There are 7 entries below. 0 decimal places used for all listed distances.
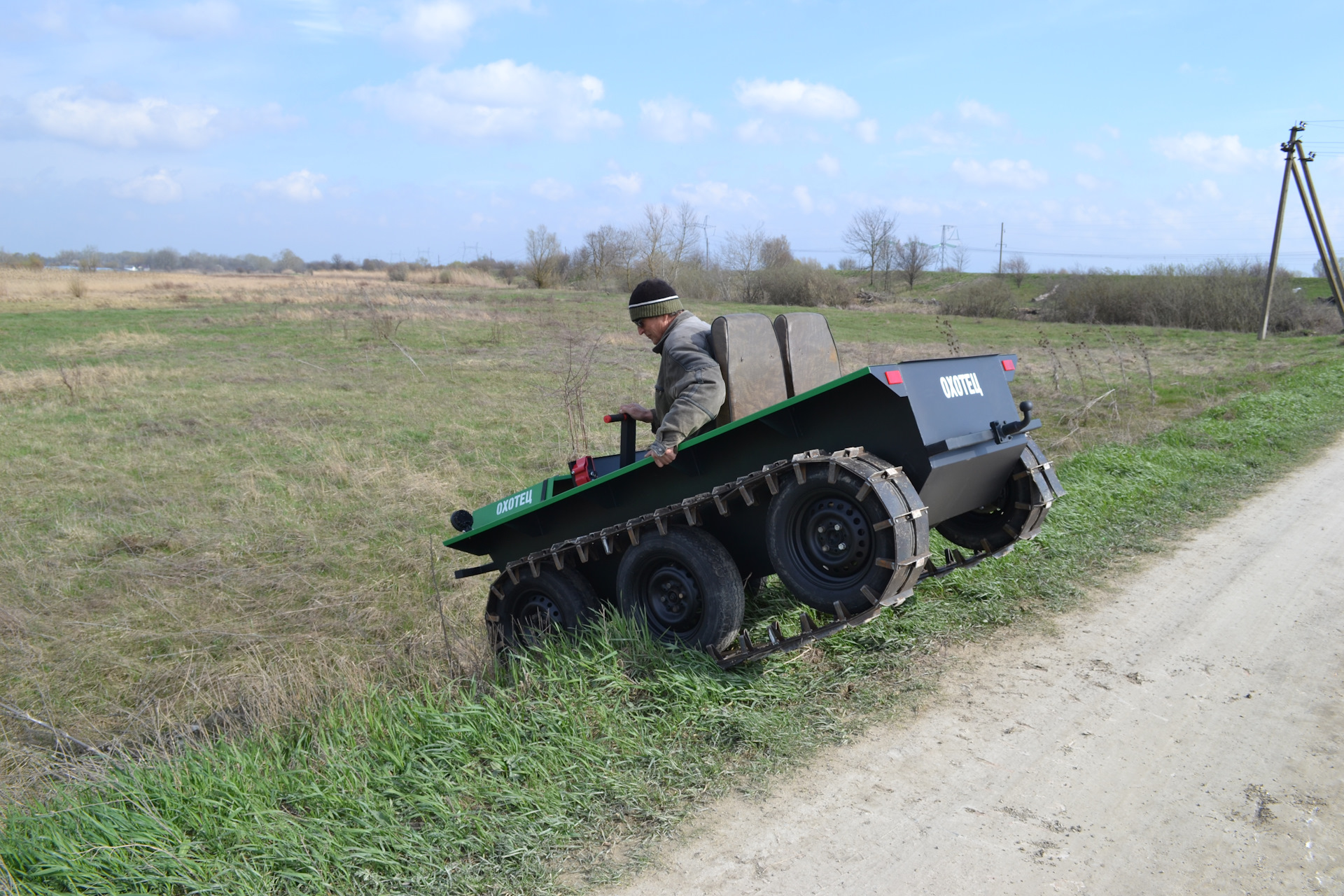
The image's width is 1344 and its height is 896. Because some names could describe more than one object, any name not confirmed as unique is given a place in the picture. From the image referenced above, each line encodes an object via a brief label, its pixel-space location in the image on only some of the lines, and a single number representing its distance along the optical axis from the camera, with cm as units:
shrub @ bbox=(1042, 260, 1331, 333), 3438
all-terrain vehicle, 409
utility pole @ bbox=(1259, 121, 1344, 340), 2481
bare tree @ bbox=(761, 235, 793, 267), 5747
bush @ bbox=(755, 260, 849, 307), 5031
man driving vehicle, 470
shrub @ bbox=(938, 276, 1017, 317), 4438
